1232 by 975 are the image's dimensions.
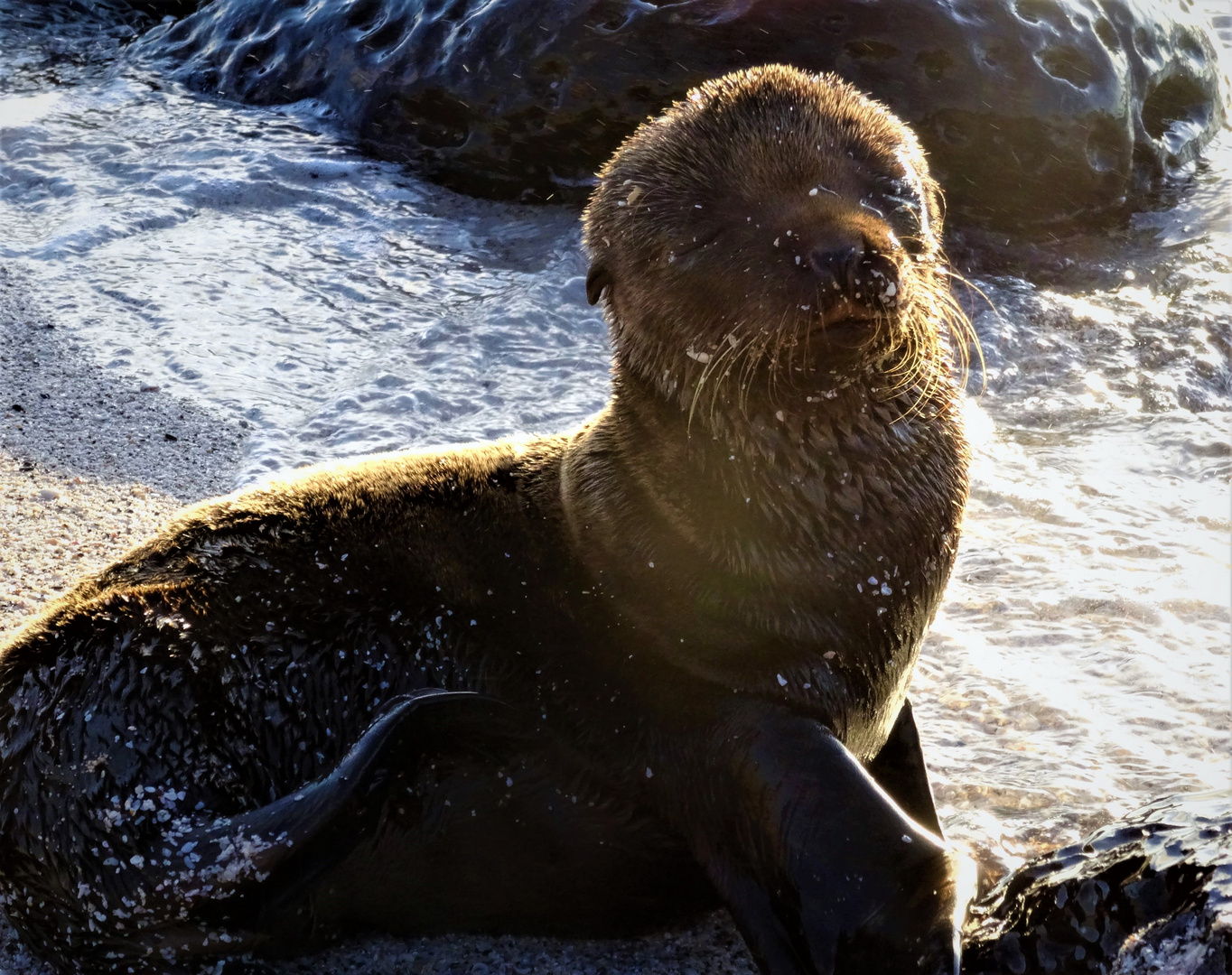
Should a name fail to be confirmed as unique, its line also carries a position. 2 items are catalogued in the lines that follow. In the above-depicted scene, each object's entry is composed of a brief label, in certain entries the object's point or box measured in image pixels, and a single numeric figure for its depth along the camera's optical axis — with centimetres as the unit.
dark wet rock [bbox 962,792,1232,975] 484
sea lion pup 550
